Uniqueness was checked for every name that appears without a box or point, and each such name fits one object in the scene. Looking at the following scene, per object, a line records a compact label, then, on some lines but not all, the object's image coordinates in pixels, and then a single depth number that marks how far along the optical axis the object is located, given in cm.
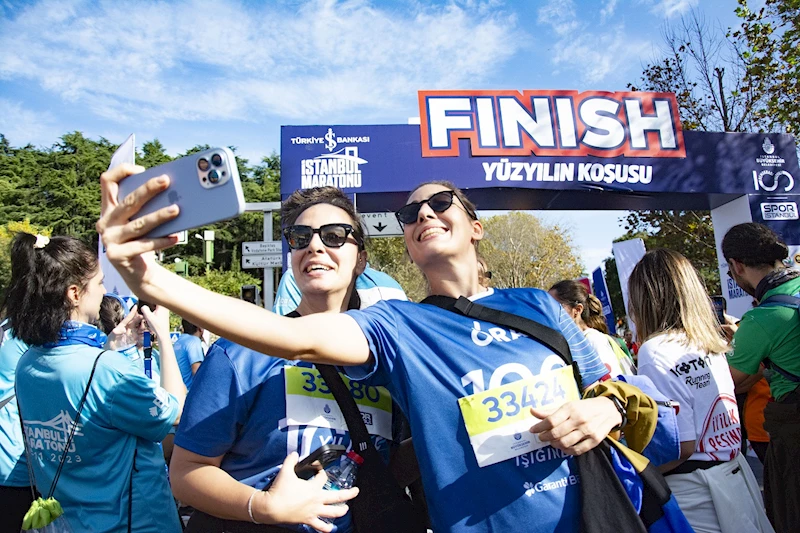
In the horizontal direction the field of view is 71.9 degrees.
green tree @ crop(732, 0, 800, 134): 1005
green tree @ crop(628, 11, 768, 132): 1220
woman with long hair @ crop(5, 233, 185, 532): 226
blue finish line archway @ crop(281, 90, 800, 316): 838
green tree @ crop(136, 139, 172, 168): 3873
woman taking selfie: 146
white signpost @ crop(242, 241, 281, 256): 1033
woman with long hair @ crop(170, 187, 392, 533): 166
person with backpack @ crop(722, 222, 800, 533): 280
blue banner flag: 859
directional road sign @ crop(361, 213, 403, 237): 866
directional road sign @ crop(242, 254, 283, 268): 1020
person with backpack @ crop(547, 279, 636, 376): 367
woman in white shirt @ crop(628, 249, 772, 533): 242
